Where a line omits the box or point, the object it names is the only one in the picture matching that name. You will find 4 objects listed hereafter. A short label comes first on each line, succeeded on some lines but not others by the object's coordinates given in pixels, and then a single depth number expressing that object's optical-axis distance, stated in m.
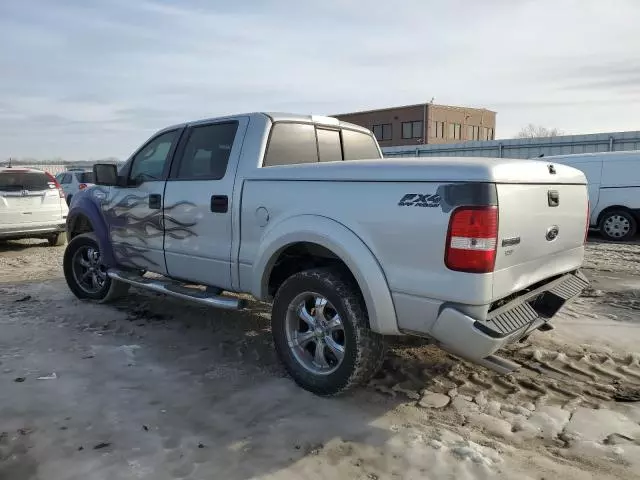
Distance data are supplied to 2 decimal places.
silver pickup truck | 2.88
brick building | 39.41
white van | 11.05
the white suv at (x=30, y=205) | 9.66
